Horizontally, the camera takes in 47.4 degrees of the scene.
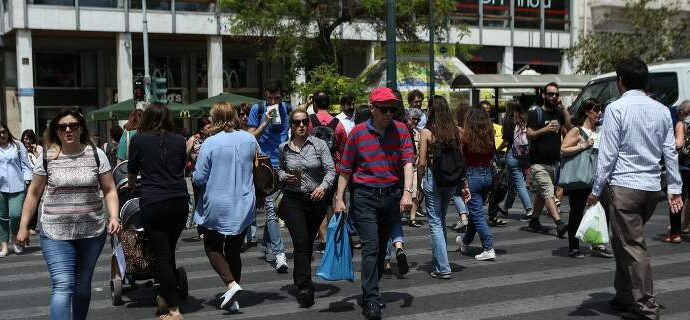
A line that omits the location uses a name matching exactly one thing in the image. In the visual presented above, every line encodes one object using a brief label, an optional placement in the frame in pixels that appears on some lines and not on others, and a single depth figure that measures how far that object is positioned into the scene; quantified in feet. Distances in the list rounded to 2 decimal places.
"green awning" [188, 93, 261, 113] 76.30
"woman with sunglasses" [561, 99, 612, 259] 28.40
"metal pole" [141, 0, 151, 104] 99.81
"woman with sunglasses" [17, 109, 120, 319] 17.20
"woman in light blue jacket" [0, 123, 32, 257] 34.06
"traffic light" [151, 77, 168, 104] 75.66
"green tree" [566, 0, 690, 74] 101.71
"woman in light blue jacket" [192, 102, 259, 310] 20.76
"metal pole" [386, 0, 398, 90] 50.44
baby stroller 22.18
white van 50.65
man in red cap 20.08
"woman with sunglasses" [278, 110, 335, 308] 21.99
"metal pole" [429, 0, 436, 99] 63.53
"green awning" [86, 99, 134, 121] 74.64
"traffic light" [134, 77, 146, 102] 73.52
